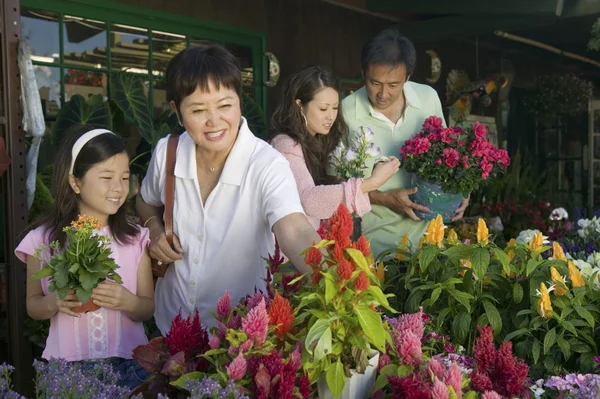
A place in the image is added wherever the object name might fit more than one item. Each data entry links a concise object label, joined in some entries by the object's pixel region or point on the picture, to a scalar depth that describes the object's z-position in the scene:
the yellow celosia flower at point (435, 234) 2.71
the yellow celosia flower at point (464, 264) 2.61
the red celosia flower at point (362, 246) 1.79
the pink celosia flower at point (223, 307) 1.93
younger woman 3.10
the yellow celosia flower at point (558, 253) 2.77
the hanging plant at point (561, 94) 10.31
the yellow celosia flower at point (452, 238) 2.83
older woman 2.41
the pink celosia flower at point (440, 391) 1.64
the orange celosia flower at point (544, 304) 2.39
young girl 2.72
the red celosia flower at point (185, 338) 1.90
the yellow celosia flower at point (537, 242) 2.77
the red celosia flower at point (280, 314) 1.81
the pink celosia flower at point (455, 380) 1.69
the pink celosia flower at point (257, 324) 1.75
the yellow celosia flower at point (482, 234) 2.57
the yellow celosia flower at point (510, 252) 2.77
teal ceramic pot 3.48
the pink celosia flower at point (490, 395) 1.69
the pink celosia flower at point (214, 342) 1.83
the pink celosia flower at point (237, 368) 1.73
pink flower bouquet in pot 3.38
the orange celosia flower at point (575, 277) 2.52
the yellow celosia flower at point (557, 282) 2.48
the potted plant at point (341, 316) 1.74
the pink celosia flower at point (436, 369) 1.78
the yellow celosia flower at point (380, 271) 2.64
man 3.54
